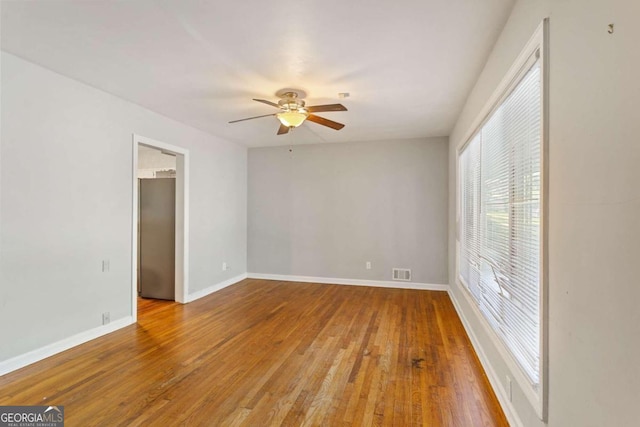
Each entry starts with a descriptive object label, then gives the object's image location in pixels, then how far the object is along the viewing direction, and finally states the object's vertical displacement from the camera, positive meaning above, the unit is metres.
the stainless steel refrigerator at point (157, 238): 4.70 -0.39
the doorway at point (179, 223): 4.35 -0.15
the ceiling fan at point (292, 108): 3.08 +1.09
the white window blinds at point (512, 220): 1.61 -0.04
